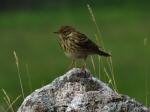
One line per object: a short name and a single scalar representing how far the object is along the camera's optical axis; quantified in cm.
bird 1543
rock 1376
